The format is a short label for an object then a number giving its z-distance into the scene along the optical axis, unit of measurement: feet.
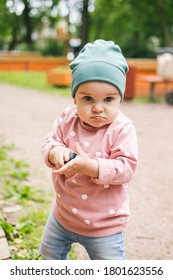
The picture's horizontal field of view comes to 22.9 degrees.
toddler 5.38
